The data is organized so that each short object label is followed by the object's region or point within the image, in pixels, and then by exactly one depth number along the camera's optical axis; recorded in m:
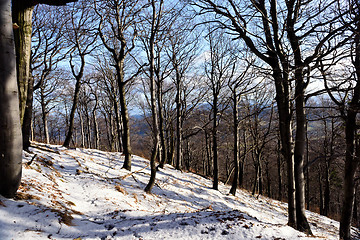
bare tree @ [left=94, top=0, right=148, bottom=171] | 7.40
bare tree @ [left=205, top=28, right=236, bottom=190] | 11.68
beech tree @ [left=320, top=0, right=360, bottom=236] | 6.55
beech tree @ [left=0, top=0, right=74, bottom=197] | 2.75
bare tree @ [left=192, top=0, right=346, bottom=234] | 5.34
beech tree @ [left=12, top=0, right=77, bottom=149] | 3.83
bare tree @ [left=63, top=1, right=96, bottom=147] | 9.52
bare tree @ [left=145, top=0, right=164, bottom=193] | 6.14
